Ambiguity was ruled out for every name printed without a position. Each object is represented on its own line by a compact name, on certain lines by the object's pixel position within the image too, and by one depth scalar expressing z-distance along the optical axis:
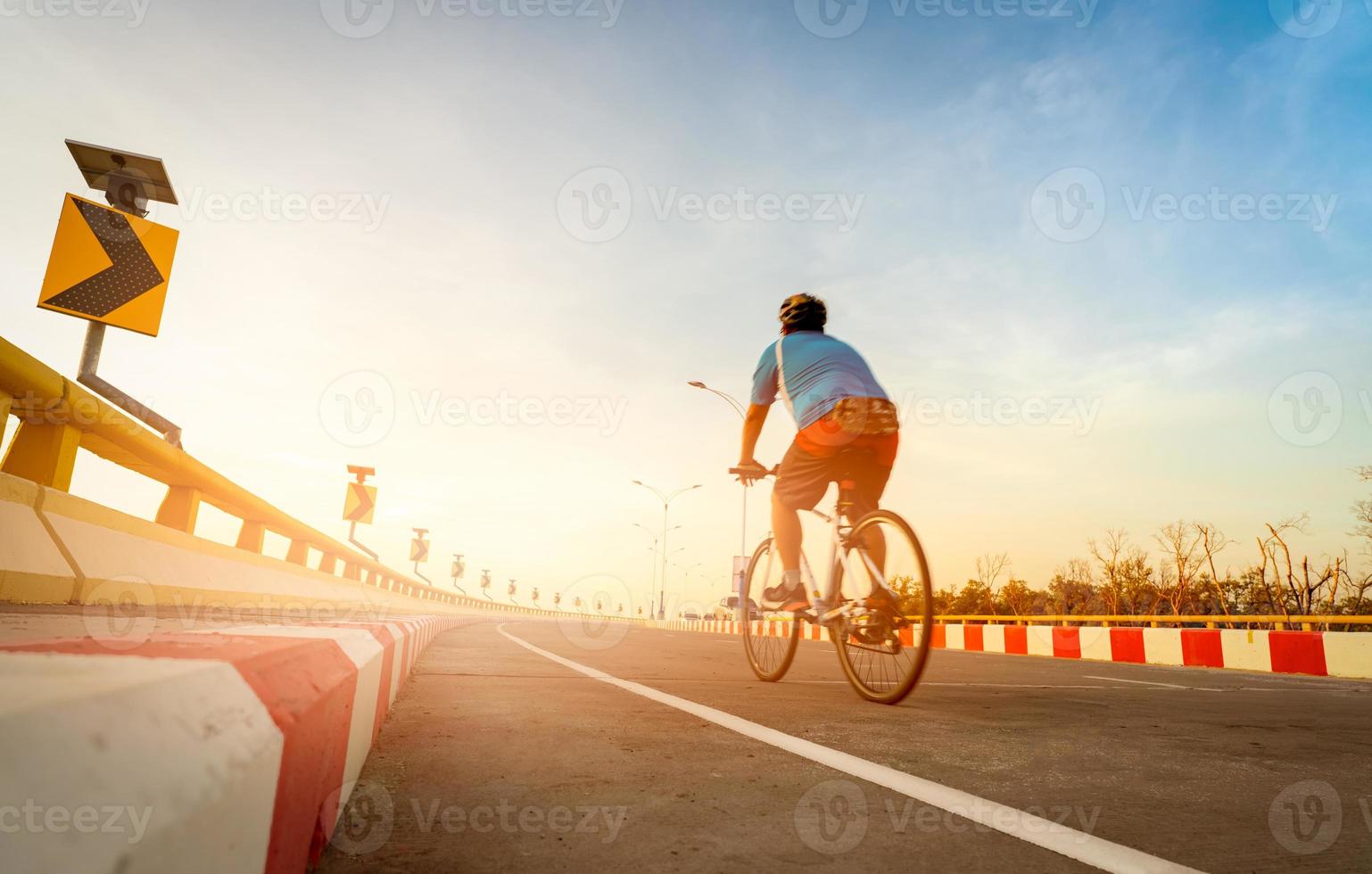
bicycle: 4.41
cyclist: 4.75
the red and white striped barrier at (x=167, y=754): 0.65
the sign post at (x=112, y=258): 5.33
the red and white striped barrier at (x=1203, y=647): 12.07
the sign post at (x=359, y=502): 16.80
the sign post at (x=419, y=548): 31.64
